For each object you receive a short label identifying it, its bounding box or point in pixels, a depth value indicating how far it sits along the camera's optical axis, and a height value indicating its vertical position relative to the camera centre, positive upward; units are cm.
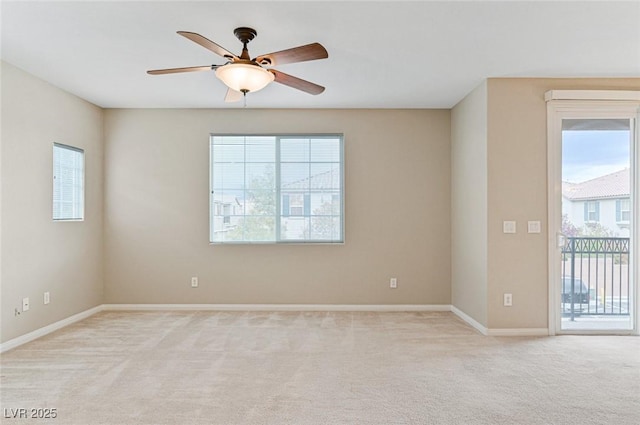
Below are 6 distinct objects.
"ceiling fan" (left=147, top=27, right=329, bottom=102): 232 +100
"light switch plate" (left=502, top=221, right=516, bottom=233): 383 -13
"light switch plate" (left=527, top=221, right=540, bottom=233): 382 -11
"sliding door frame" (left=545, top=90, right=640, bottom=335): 380 +40
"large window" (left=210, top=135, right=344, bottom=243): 484 +32
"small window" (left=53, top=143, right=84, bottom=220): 405 +33
